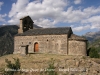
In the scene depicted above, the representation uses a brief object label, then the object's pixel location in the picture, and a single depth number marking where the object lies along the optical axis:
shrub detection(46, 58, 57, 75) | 9.12
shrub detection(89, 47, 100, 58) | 18.36
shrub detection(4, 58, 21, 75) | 10.34
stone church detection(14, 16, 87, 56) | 18.74
